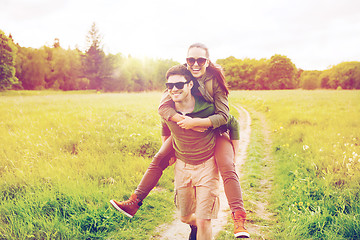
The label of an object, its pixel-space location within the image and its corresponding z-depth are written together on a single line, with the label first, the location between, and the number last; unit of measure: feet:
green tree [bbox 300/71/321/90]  251.52
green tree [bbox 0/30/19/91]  114.93
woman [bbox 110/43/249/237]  8.30
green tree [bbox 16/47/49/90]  175.63
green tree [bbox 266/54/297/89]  238.27
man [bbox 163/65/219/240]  8.37
